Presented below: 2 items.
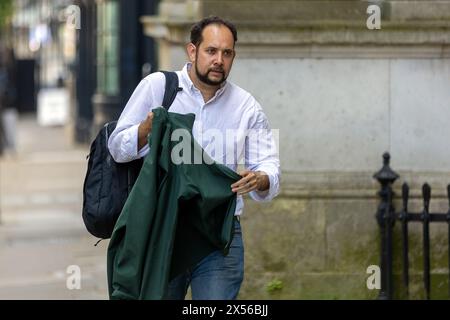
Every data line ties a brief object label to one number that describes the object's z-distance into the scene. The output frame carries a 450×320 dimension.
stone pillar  16.95
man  10.86
